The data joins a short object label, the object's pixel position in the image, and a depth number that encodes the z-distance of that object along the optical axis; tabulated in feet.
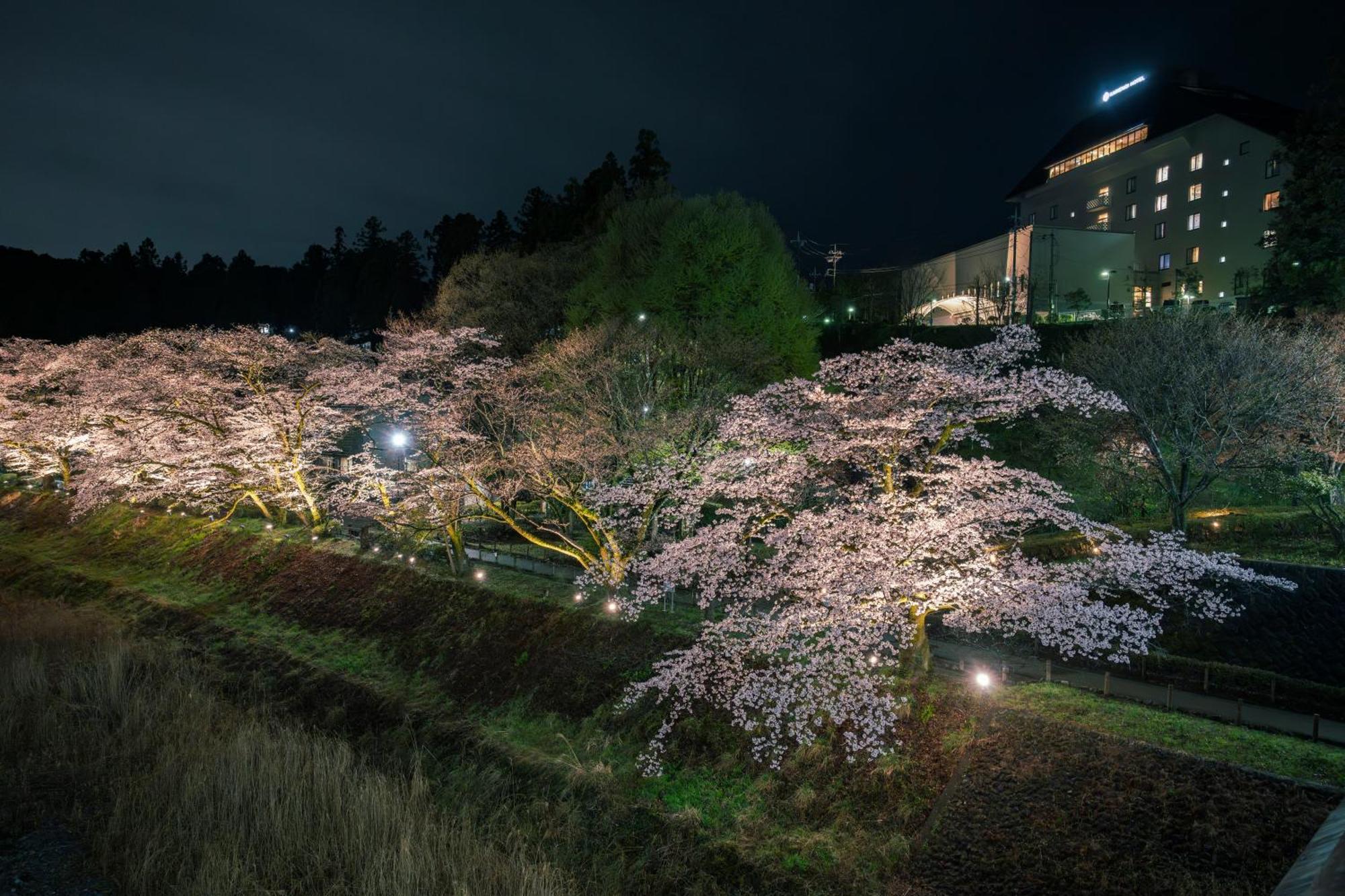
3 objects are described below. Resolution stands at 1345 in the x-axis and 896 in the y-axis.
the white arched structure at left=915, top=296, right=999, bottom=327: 153.89
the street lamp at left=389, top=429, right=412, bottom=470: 80.79
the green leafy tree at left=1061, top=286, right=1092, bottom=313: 141.28
